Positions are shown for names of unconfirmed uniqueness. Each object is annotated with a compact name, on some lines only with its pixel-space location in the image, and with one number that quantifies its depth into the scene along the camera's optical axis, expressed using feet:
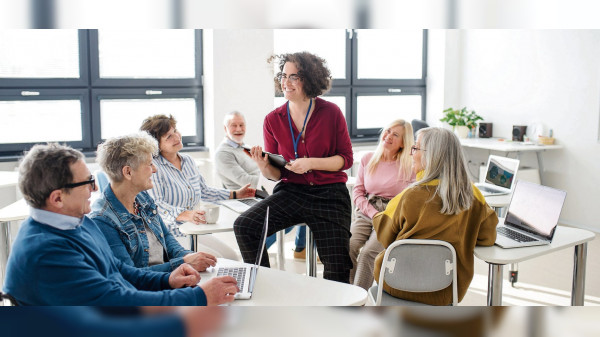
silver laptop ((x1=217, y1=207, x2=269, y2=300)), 5.56
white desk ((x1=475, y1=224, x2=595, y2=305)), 7.72
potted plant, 20.63
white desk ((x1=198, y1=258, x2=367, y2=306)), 5.35
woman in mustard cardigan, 7.64
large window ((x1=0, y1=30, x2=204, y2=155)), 16.40
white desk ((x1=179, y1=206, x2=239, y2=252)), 8.45
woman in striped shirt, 9.49
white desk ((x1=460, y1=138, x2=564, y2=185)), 17.71
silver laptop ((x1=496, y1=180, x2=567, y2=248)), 8.27
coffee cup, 8.73
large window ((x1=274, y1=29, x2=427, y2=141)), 21.09
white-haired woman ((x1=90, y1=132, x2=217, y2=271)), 6.07
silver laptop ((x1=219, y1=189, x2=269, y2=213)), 9.84
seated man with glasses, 3.81
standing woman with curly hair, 8.93
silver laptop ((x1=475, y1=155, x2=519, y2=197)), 12.10
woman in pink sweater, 10.97
